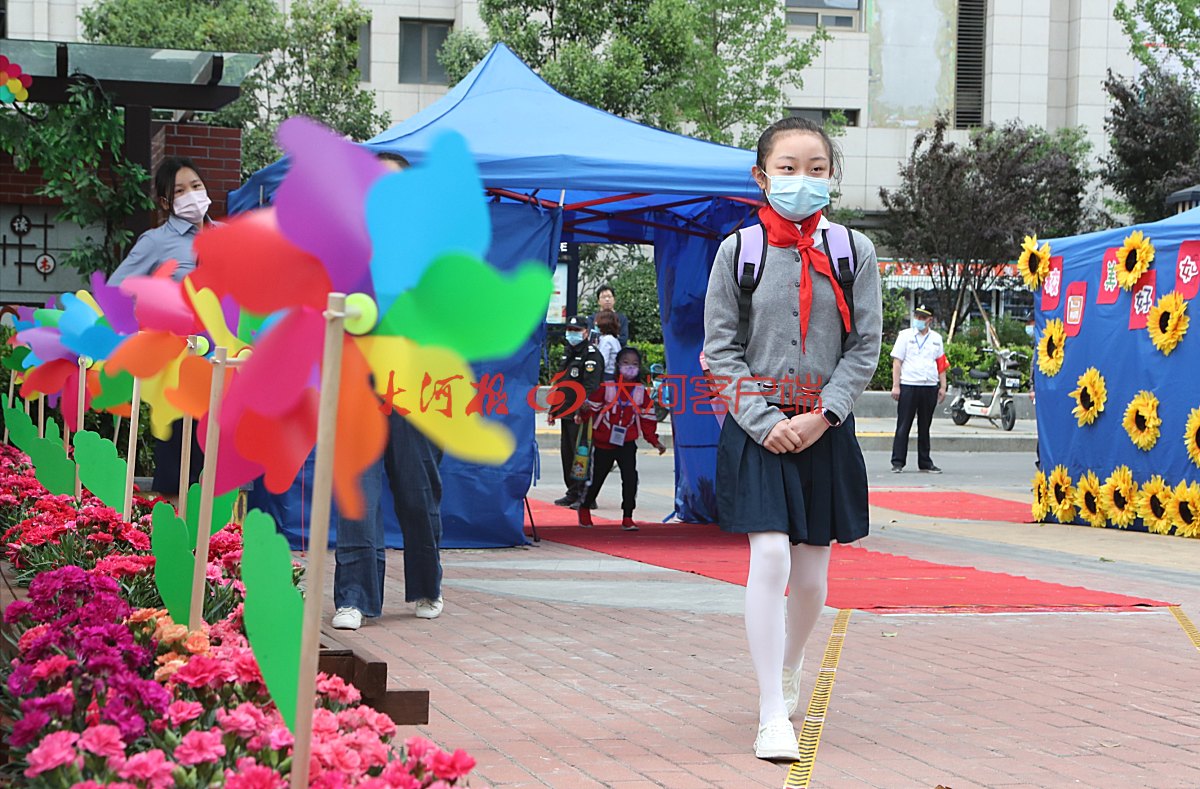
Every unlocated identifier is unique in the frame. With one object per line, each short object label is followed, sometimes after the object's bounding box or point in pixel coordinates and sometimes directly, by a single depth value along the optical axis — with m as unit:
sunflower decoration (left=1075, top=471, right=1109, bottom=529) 11.73
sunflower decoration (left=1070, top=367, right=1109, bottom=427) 11.57
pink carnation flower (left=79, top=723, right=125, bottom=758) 2.71
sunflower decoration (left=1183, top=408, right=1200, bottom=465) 10.66
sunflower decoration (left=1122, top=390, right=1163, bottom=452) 11.04
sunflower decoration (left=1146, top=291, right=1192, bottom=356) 10.80
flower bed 2.71
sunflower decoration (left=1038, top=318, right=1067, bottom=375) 12.06
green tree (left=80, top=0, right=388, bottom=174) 27.89
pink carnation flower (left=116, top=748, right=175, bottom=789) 2.65
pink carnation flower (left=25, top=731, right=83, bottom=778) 2.63
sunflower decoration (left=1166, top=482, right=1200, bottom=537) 10.75
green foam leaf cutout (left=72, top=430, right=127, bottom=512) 5.30
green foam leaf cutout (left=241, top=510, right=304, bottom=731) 2.79
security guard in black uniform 11.80
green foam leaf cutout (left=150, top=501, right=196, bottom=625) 3.86
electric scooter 23.77
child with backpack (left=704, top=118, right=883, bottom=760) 4.54
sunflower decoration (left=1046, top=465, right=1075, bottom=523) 12.05
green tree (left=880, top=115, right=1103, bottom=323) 32.94
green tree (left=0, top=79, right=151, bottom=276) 10.57
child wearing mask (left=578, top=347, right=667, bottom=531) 11.51
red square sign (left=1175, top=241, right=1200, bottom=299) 10.62
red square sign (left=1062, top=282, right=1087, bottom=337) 11.77
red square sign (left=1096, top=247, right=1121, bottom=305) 11.39
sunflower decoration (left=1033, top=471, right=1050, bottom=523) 12.28
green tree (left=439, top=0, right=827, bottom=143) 26.48
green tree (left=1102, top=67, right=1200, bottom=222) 31.97
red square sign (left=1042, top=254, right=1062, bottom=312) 12.09
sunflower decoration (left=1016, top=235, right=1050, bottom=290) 12.16
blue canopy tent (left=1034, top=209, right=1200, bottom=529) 10.83
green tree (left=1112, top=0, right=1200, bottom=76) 26.97
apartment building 40.72
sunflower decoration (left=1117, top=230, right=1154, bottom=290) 11.03
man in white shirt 16.62
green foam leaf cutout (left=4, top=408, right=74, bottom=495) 6.39
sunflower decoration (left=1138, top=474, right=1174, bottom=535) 11.01
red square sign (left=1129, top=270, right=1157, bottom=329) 11.10
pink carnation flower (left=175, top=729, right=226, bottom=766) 2.77
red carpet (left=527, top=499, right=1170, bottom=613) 7.57
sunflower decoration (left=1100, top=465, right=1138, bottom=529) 11.37
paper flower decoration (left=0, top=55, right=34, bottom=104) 8.15
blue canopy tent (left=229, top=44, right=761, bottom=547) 9.63
